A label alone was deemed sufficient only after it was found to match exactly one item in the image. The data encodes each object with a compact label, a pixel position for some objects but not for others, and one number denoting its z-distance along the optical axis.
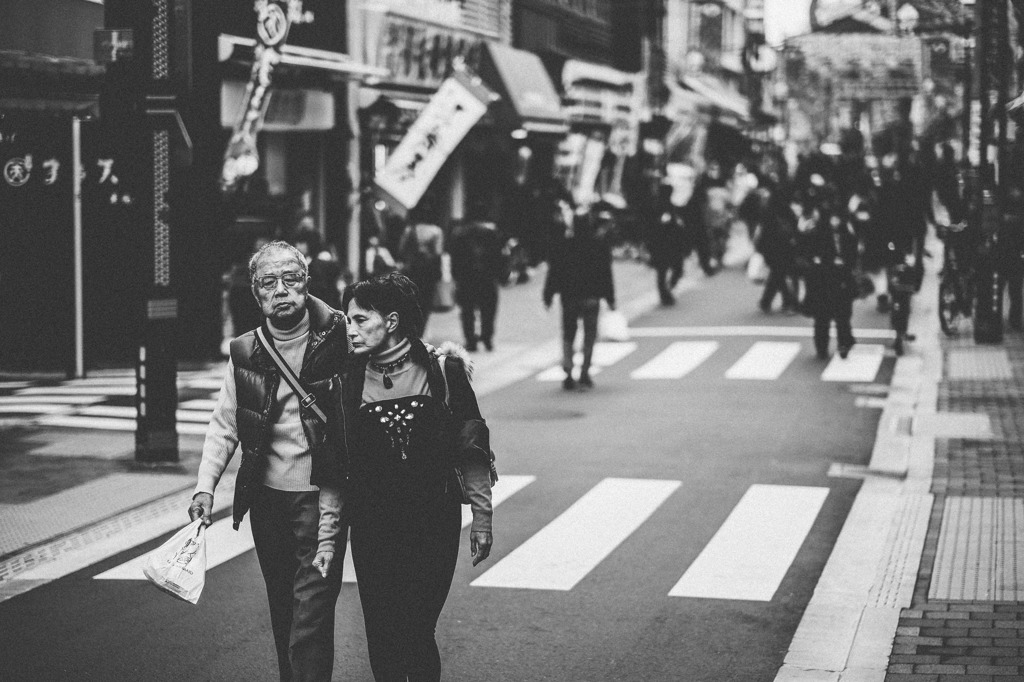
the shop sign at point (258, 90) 18.22
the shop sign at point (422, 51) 26.45
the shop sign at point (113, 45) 11.30
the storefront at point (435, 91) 25.47
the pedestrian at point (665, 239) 24.23
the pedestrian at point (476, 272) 18.41
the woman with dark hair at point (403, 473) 5.23
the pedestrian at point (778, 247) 22.02
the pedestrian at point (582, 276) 15.77
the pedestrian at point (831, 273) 17.48
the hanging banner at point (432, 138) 17.56
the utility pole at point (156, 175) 11.45
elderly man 5.45
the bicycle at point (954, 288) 19.45
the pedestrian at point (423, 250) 17.50
